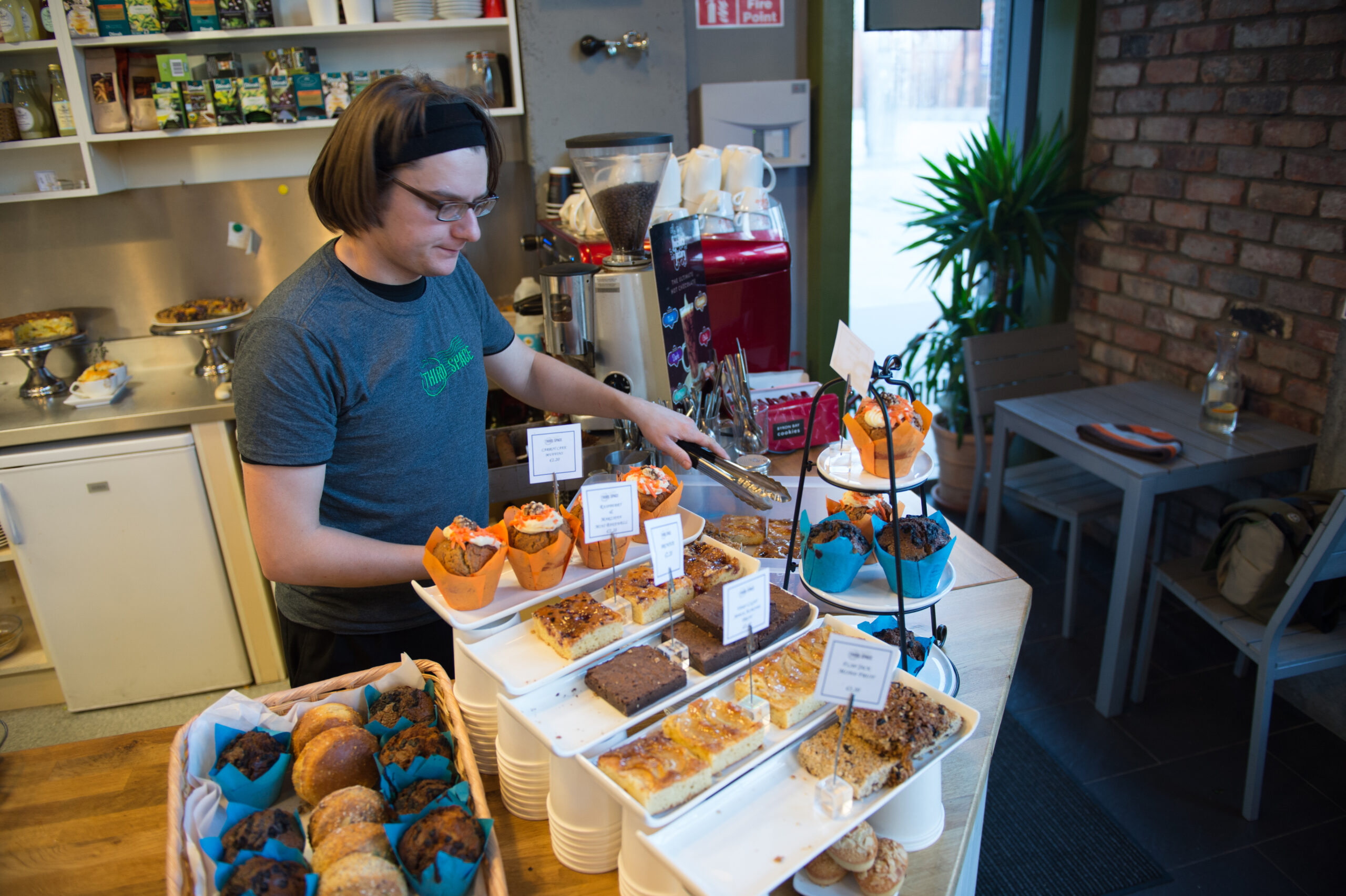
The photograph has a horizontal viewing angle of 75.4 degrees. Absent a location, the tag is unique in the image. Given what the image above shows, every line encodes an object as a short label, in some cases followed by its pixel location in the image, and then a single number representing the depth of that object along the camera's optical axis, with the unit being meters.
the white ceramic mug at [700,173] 2.69
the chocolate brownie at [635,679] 1.08
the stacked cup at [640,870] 0.98
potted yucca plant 3.47
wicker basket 0.98
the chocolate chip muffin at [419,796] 1.05
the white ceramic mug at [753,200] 2.53
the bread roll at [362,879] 0.93
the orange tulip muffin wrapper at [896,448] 1.34
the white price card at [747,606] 1.06
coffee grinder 2.07
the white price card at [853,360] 1.33
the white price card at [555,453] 1.30
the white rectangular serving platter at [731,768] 0.95
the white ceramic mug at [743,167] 2.75
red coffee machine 2.38
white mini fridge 2.66
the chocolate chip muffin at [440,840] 0.97
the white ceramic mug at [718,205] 2.50
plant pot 3.93
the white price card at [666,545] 1.11
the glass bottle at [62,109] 2.81
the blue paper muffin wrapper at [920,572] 1.29
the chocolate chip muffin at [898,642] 1.29
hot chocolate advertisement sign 1.96
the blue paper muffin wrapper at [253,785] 1.09
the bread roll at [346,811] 1.03
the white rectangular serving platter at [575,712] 1.04
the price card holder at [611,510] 1.19
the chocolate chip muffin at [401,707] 1.21
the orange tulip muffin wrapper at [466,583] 1.23
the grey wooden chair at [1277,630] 2.02
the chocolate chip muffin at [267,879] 0.94
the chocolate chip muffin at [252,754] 1.12
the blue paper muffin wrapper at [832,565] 1.30
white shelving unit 2.82
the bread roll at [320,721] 1.18
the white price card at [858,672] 0.97
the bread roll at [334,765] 1.11
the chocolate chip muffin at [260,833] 1.01
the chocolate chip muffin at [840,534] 1.33
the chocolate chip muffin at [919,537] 1.30
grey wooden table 2.52
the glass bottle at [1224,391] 2.68
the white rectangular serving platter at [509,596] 1.23
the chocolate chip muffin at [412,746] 1.12
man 1.32
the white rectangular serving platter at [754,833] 0.90
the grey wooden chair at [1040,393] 3.03
